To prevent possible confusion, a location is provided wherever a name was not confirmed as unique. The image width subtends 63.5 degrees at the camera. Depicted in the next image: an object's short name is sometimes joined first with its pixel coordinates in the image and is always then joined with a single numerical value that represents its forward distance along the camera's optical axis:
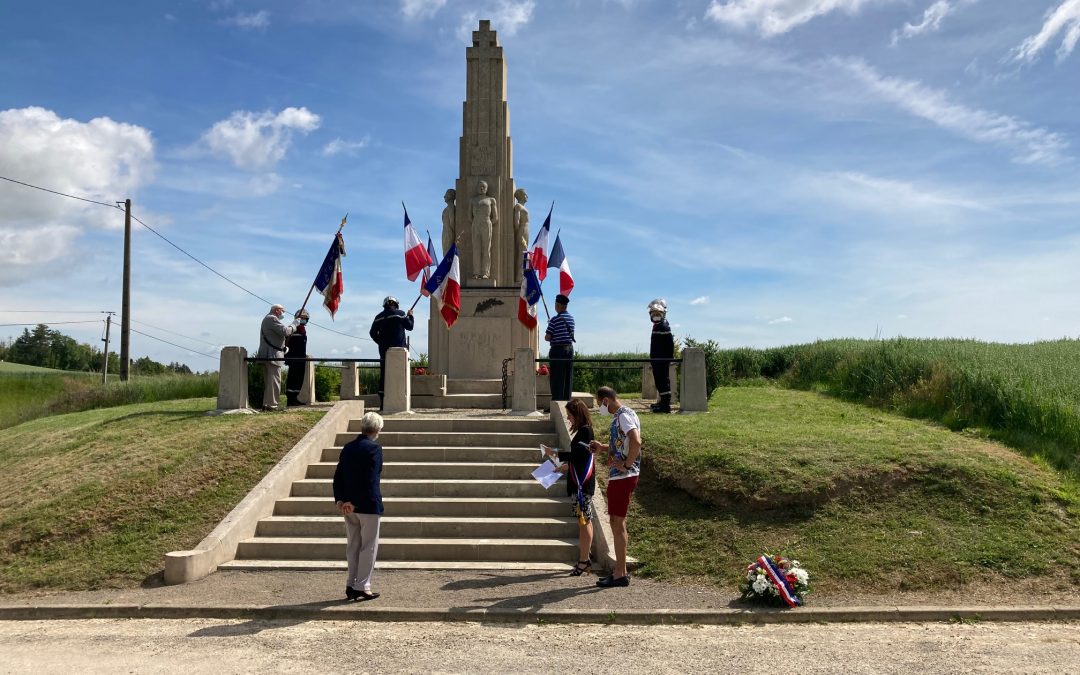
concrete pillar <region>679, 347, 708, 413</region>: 14.47
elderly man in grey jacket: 14.50
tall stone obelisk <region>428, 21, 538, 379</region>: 17.97
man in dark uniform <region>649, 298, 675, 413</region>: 14.65
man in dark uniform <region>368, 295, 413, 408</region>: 15.20
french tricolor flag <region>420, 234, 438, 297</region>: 17.20
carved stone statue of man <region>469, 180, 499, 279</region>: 18.50
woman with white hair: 7.79
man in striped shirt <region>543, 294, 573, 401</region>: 14.30
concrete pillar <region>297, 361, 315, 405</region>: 16.97
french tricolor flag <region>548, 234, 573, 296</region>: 17.84
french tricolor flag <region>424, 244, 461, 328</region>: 16.14
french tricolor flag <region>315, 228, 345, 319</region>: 16.38
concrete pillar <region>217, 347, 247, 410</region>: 13.95
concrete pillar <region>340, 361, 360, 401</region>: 17.50
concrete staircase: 9.60
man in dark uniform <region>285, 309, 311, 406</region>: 15.72
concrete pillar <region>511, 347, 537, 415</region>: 13.86
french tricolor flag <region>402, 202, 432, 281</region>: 17.89
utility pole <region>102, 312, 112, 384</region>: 40.92
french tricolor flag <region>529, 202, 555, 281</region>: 18.08
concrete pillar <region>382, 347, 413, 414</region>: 14.10
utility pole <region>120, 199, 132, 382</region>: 27.09
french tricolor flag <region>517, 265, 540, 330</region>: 16.61
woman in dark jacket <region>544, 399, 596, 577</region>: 8.78
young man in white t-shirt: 8.03
